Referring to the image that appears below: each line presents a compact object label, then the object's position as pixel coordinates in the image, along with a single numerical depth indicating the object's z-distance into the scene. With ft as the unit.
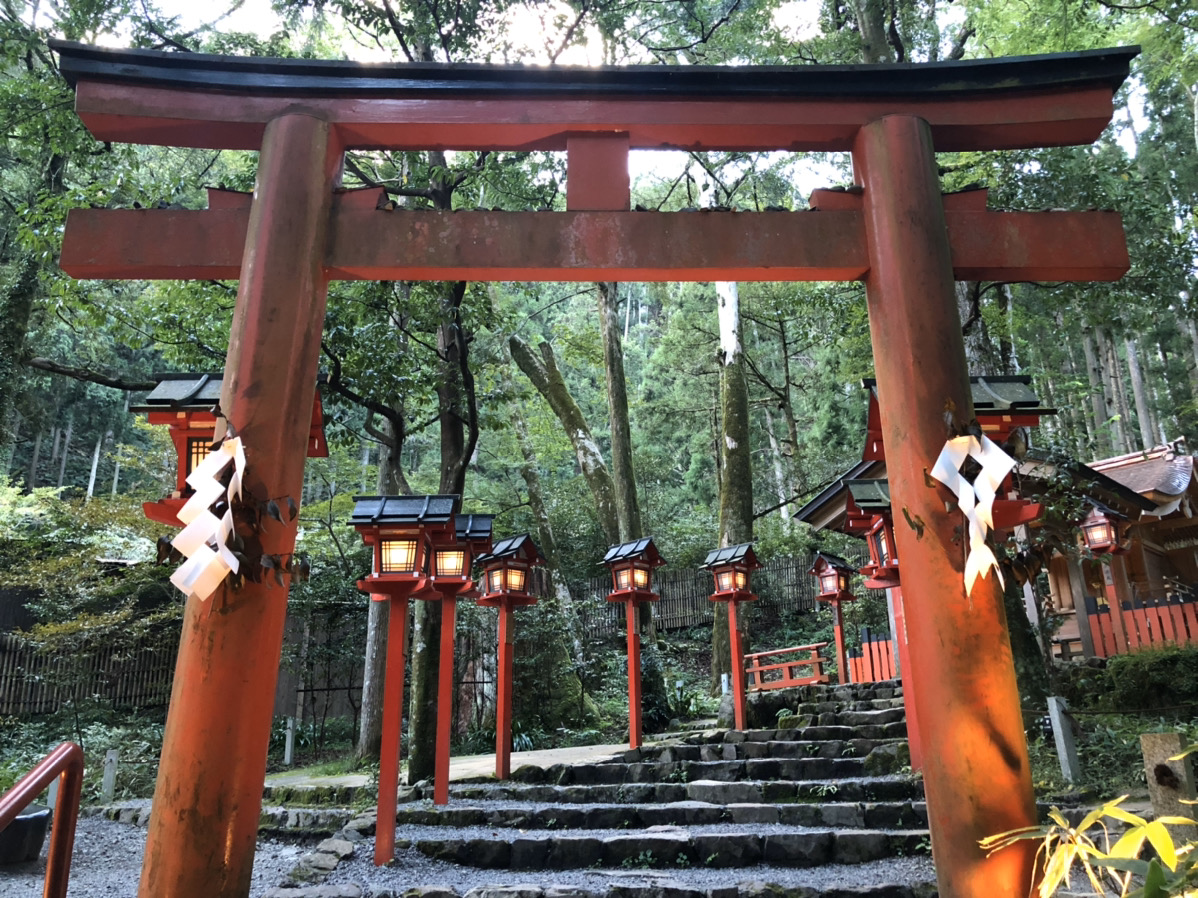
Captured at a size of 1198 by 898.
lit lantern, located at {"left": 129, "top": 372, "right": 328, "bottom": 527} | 16.35
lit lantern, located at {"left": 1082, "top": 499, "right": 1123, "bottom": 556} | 38.09
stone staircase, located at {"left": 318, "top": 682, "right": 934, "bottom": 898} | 18.02
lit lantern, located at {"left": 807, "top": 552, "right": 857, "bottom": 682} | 41.93
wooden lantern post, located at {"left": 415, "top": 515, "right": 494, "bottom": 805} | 25.16
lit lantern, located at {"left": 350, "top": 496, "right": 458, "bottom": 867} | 21.35
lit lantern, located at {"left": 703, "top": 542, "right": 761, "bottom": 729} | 34.01
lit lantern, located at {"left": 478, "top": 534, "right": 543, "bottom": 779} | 28.55
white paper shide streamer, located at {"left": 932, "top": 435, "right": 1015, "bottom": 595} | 12.19
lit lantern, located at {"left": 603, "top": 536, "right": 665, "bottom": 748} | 32.86
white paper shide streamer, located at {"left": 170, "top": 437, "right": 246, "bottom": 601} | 11.78
